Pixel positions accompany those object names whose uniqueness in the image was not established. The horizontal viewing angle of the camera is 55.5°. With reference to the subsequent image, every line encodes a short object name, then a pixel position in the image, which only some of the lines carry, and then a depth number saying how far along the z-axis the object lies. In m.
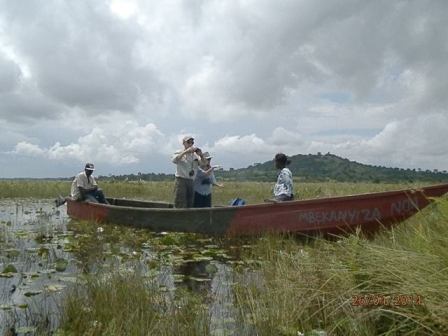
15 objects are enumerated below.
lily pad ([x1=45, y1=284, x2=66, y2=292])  4.57
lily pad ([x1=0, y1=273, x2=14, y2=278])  5.41
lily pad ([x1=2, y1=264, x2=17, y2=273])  5.50
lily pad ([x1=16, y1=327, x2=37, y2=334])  3.47
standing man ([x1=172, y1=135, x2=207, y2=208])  9.39
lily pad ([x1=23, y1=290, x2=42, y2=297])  4.51
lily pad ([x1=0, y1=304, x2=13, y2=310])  4.04
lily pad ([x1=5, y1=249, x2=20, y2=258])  6.64
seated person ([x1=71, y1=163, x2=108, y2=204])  12.01
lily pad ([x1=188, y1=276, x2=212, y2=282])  5.53
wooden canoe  7.18
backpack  9.68
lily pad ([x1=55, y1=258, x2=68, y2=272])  5.82
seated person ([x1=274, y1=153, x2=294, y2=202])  8.30
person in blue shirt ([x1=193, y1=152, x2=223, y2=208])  10.05
